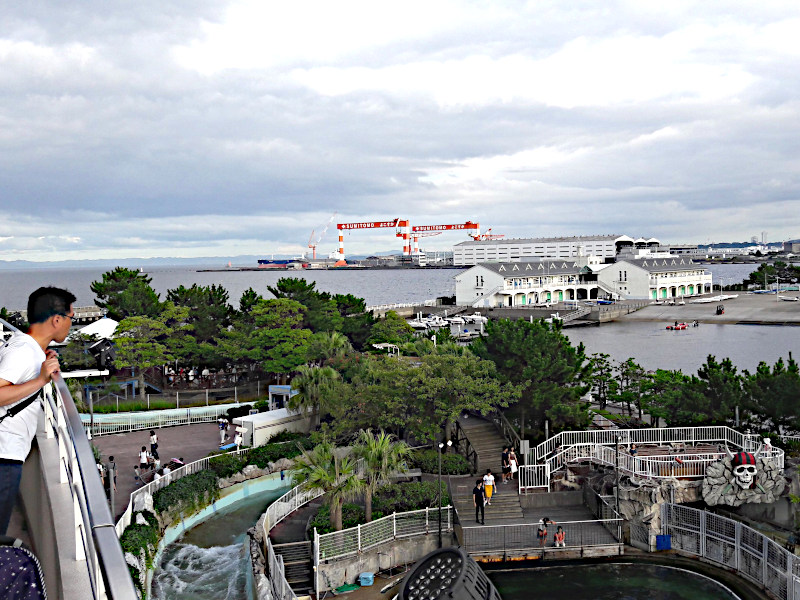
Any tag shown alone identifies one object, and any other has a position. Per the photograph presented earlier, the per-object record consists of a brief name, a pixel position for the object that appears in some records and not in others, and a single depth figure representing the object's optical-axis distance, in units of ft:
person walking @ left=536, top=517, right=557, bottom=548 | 65.67
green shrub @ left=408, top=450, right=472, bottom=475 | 78.84
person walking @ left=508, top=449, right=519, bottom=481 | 77.56
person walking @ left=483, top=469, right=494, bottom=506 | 71.82
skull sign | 67.21
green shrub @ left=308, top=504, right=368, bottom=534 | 64.08
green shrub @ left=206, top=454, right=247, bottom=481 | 79.77
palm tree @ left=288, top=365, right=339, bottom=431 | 94.32
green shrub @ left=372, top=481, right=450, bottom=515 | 69.05
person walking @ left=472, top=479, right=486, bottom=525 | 68.69
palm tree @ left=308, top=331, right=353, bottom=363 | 113.19
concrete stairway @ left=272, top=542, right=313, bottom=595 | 59.11
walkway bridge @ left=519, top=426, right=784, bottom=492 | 72.64
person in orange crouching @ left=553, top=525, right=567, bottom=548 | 65.57
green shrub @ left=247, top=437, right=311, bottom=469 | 84.17
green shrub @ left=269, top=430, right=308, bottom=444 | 91.71
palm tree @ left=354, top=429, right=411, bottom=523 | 64.08
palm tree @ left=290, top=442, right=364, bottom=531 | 61.41
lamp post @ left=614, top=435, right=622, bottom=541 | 69.15
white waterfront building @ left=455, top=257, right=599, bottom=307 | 318.65
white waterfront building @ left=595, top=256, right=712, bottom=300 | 352.49
